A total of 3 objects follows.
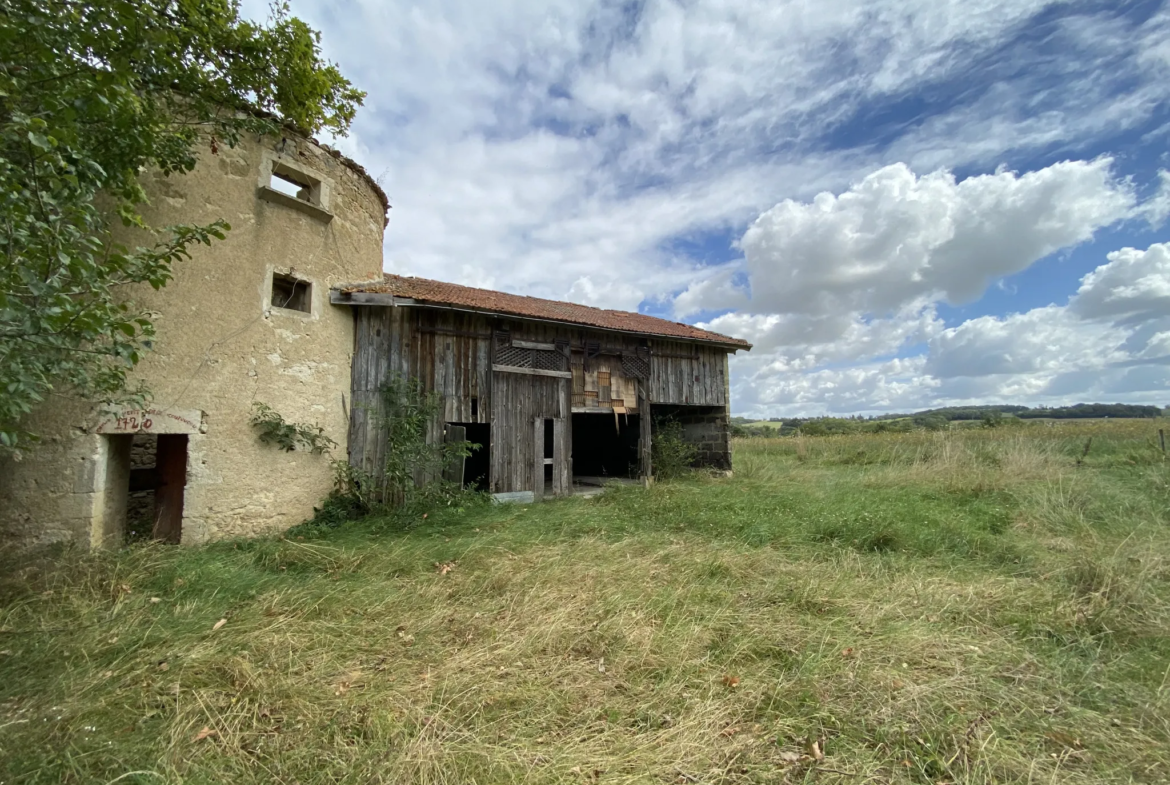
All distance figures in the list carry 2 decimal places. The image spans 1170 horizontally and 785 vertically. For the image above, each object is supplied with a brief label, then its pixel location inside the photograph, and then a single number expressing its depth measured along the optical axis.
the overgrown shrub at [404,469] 7.80
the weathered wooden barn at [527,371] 8.48
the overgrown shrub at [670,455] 12.88
